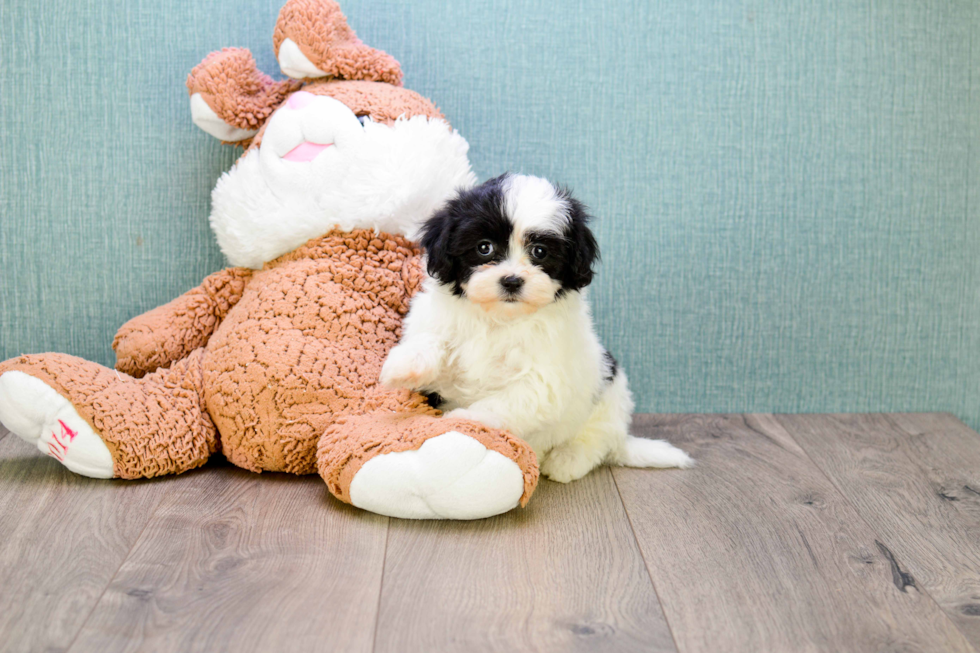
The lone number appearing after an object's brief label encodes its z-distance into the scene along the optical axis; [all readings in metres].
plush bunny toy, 1.51
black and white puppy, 1.40
